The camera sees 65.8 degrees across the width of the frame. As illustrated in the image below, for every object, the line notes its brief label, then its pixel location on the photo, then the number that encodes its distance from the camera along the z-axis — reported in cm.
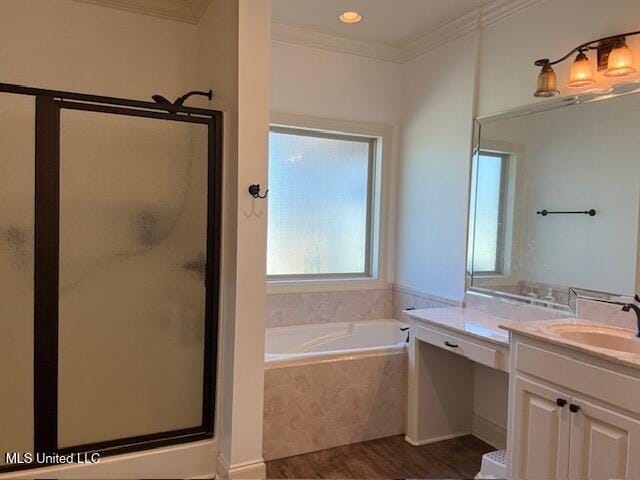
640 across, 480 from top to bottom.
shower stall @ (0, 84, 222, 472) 219
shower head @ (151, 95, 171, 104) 246
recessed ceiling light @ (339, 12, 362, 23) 325
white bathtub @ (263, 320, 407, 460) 277
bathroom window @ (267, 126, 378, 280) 367
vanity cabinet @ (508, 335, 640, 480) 178
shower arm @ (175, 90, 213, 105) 254
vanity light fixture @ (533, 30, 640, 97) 231
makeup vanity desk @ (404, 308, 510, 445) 288
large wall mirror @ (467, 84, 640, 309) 242
